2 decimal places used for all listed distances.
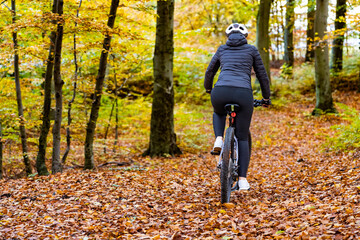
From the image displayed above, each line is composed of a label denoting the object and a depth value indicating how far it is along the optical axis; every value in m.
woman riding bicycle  8.75
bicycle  8.50
